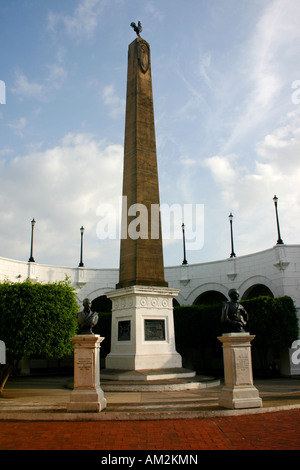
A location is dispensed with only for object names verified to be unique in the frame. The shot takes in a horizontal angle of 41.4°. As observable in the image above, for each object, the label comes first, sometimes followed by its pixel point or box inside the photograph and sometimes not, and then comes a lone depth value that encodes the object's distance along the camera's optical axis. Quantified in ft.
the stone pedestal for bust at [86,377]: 29.22
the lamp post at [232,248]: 105.91
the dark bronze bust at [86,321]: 32.68
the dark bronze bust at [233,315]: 32.58
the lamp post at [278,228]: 89.61
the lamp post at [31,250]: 101.36
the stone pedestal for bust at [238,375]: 30.14
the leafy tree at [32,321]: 51.19
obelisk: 49.65
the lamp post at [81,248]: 110.89
